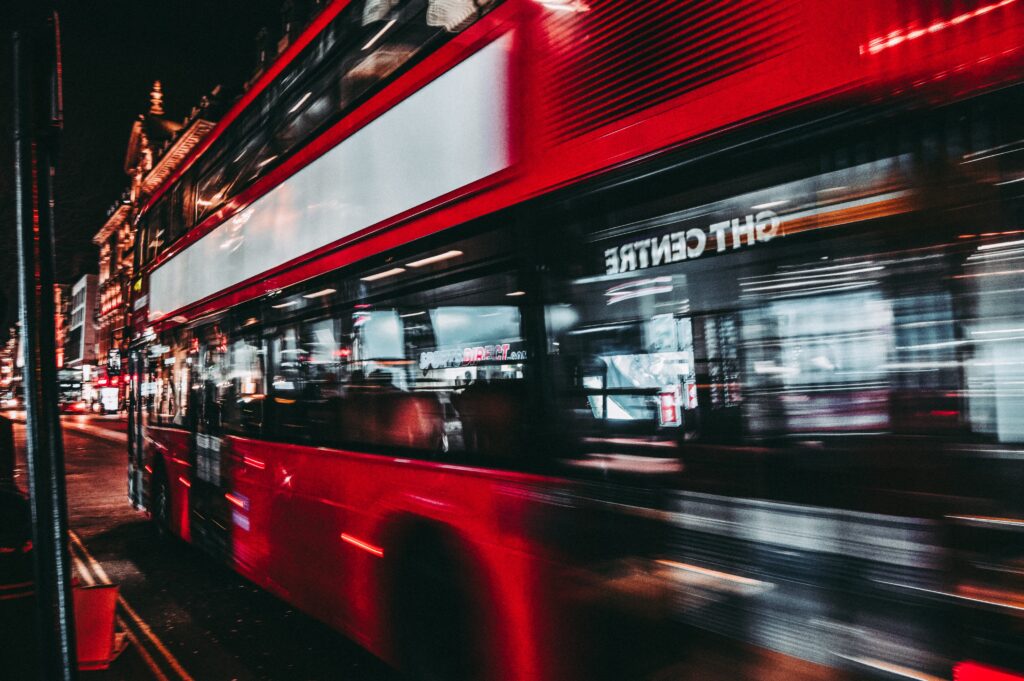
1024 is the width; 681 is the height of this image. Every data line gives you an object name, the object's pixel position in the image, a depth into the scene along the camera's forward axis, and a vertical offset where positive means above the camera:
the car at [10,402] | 63.57 -1.02
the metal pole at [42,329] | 2.41 +0.22
